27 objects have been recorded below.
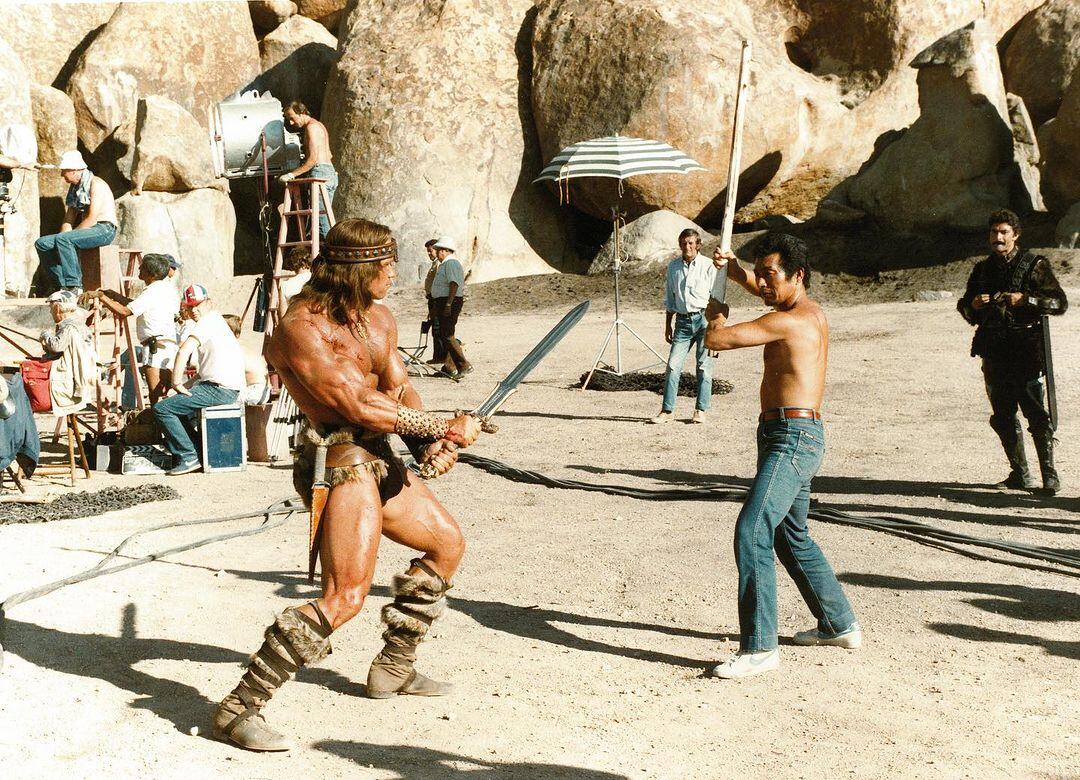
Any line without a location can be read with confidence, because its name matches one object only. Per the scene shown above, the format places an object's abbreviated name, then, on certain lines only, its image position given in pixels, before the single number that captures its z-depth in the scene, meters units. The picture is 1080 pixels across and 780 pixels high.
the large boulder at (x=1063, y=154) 21.73
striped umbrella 16.16
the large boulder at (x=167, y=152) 25.97
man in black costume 8.77
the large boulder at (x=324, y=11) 32.16
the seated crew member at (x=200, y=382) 10.82
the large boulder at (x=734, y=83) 24.64
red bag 11.02
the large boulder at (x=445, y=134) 25.58
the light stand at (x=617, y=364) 14.89
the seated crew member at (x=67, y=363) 10.55
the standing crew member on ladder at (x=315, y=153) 13.88
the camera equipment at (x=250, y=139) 14.83
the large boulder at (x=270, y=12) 31.48
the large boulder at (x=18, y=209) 24.39
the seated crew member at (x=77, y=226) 13.34
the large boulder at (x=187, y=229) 25.45
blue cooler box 10.84
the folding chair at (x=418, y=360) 16.27
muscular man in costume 4.84
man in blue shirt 12.22
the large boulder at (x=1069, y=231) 20.73
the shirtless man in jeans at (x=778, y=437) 5.62
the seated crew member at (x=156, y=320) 11.58
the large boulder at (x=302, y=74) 29.67
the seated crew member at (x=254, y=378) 11.69
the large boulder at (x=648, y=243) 23.89
